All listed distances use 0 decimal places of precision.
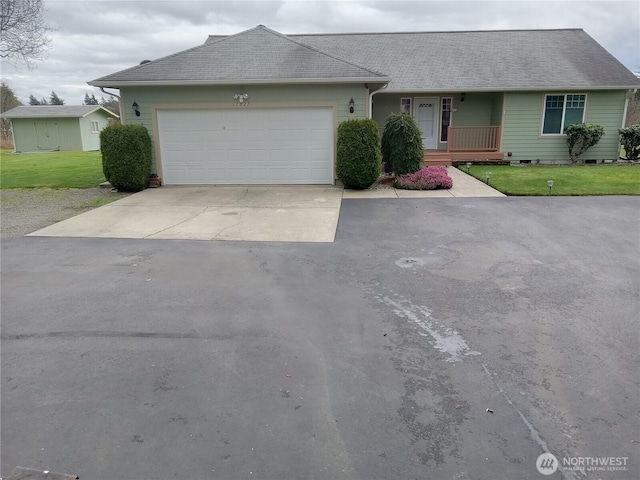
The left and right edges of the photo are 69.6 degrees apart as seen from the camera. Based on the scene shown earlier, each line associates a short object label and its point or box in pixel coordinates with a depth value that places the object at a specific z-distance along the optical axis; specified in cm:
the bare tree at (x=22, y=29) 1997
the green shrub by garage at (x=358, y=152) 1182
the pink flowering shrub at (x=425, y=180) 1228
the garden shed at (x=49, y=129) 3434
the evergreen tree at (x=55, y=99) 8125
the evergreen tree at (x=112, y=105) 5587
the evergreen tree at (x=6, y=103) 4241
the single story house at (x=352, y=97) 1268
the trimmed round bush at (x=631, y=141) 1661
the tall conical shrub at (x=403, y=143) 1292
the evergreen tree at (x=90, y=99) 9121
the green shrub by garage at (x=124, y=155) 1223
